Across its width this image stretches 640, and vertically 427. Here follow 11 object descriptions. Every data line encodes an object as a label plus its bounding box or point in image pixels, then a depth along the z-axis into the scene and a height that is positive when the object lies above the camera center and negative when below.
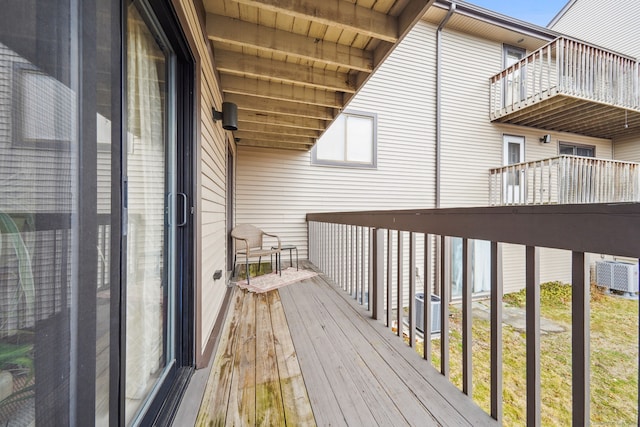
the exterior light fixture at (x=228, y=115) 2.32 +0.90
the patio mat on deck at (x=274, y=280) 3.13 -0.90
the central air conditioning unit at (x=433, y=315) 4.47 -1.84
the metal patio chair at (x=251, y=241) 3.58 -0.43
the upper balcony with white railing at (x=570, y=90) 4.98 +2.62
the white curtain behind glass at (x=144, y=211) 0.97 +0.01
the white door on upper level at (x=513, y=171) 5.77 +0.97
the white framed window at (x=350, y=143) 5.15 +1.47
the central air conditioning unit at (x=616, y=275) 5.64 -1.43
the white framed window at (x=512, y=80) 5.62 +3.04
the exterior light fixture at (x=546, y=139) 6.43 +1.91
